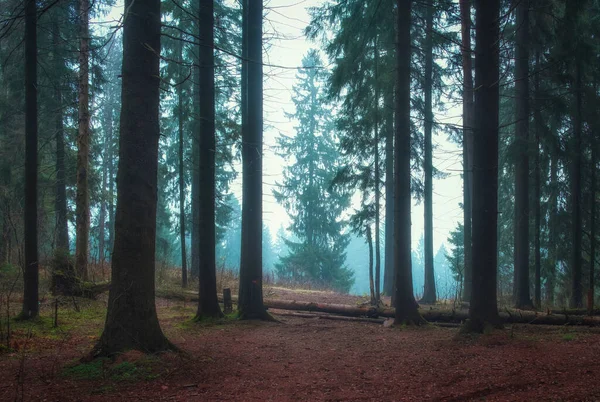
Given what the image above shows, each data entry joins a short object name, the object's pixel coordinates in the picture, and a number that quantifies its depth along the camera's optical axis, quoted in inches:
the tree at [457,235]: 1010.6
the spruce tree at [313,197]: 1277.1
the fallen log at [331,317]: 450.3
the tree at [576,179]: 533.6
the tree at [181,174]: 671.1
